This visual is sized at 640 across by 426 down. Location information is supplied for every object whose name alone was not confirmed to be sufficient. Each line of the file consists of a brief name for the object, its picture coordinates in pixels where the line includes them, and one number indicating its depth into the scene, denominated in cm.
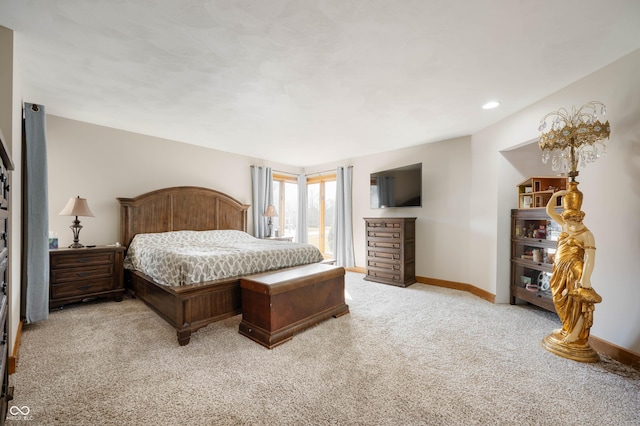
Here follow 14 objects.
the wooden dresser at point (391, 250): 458
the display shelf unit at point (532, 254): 313
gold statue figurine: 222
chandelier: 225
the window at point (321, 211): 658
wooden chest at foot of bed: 247
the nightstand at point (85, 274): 318
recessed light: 308
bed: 254
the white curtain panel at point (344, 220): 588
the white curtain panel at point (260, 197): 575
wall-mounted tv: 475
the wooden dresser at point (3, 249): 119
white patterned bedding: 270
